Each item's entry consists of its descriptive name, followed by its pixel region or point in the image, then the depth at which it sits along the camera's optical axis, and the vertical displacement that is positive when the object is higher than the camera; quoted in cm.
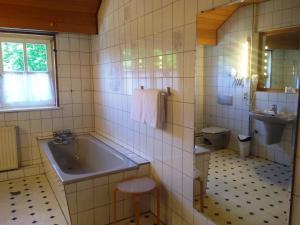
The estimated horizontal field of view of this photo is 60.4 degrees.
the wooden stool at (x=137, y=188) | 214 -86
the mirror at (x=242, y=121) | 141 -22
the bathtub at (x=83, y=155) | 302 -89
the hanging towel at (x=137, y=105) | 246 -18
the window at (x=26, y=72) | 353 +22
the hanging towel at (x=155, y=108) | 222 -19
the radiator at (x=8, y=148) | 341 -80
